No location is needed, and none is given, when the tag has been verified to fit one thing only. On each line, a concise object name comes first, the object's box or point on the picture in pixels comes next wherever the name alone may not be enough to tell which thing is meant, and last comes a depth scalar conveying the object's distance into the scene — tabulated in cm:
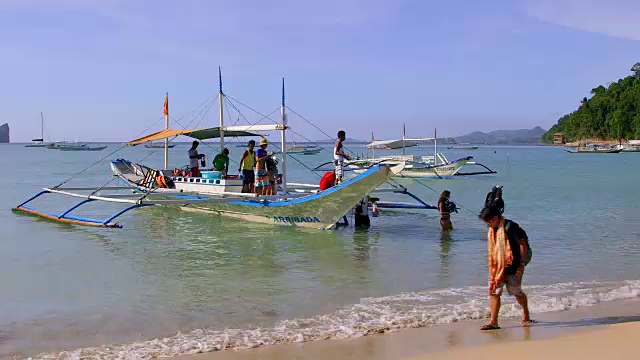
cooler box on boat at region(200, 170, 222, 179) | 1616
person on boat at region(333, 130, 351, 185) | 1273
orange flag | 1880
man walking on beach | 586
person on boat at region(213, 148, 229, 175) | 1645
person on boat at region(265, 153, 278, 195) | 1448
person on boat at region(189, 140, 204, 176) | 1681
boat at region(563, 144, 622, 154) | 8900
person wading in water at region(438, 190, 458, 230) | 1348
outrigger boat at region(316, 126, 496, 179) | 3669
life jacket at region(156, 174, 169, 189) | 1708
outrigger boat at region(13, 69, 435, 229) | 1276
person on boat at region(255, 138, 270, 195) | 1396
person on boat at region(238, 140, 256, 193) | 1473
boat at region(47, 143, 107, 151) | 12549
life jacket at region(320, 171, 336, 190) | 1343
